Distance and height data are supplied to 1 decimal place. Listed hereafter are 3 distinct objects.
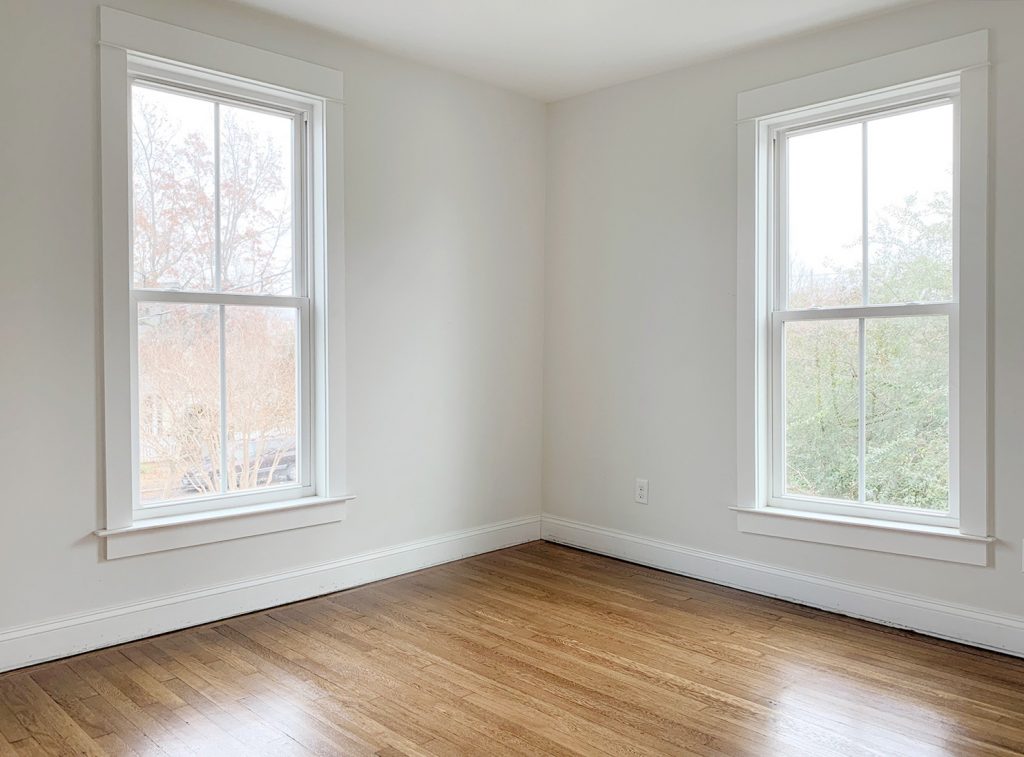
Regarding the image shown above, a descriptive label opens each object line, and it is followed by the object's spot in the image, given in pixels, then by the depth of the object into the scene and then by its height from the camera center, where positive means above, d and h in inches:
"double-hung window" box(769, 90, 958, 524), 124.0 +9.4
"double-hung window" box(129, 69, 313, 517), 121.0 +11.9
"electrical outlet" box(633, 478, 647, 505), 160.9 -25.8
